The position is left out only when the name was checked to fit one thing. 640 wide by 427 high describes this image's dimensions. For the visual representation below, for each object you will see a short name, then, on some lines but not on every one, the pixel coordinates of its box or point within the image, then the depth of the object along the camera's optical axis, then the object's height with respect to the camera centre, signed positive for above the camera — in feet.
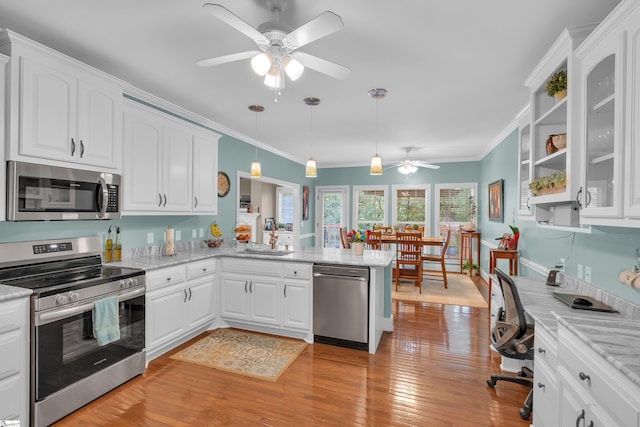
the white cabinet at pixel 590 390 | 3.61 -2.30
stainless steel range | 6.43 -2.50
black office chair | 7.11 -2.87
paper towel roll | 11.35 -1.14
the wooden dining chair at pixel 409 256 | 17.39 -2.39
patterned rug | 9.21 -4.61
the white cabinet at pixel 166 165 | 9.59 +1.67
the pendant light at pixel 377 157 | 10.60 +2.25
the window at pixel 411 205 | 24.86 +0.76
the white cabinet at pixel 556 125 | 6.44 +2.25
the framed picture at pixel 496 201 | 16.88 +0.82
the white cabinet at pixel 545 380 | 5.44 -3.08
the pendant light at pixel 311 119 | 11.60 +4.23
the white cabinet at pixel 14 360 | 5.85 -2.91
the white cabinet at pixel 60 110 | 6.68 +2.48
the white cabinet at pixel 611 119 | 4.74 +1.69
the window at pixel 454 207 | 23.81 +0.60
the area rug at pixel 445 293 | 16.01 -4.44
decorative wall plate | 14.62 +1.37
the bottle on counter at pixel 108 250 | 9.73 -1.21
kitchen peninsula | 9.71 -2.74
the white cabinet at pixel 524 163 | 9.72 +1.68
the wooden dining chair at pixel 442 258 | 18.59 -2.67
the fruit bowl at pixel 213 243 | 13.28 -1.31
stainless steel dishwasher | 10.28 -3.10
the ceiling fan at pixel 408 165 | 20.25 +3.25
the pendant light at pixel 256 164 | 12.27 +1.97
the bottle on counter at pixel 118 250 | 9.91 -1.22
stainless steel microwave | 6.72 +0.45
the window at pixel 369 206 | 26.03 +0.68
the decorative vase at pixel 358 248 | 11.83 -1.31
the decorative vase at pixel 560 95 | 6.89 +2.75
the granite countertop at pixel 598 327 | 3.87 -1.80
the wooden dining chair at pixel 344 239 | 20.90 -1.77
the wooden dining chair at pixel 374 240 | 19.53 -1.65
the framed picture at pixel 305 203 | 25.28 +0.88
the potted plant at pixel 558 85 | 6.91 +2.96
